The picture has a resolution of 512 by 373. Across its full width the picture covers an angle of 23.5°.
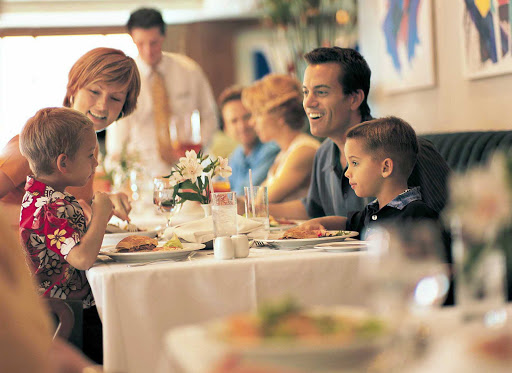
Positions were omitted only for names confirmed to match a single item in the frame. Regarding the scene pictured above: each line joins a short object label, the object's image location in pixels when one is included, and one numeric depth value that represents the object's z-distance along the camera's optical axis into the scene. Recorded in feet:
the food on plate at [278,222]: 10.95
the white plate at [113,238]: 10.32
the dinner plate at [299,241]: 9.19
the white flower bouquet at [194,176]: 10.24
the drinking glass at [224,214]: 9.26
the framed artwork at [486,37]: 12.61
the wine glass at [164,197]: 10.32
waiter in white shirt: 18.19
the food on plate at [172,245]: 9.18
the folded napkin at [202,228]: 9.60
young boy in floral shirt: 8.95
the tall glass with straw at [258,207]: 9.70
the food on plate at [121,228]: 10.70
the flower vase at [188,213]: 10.40
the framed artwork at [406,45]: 14.98
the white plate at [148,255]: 8.93
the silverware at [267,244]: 9.34
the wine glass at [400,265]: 5.84
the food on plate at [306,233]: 9.34
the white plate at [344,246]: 8.88
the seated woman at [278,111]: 14.96
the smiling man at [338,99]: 11.36
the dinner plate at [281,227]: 10.50
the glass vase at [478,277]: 6.19
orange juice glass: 11.71
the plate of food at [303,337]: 5.58
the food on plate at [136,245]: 9.20
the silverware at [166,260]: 8.81
